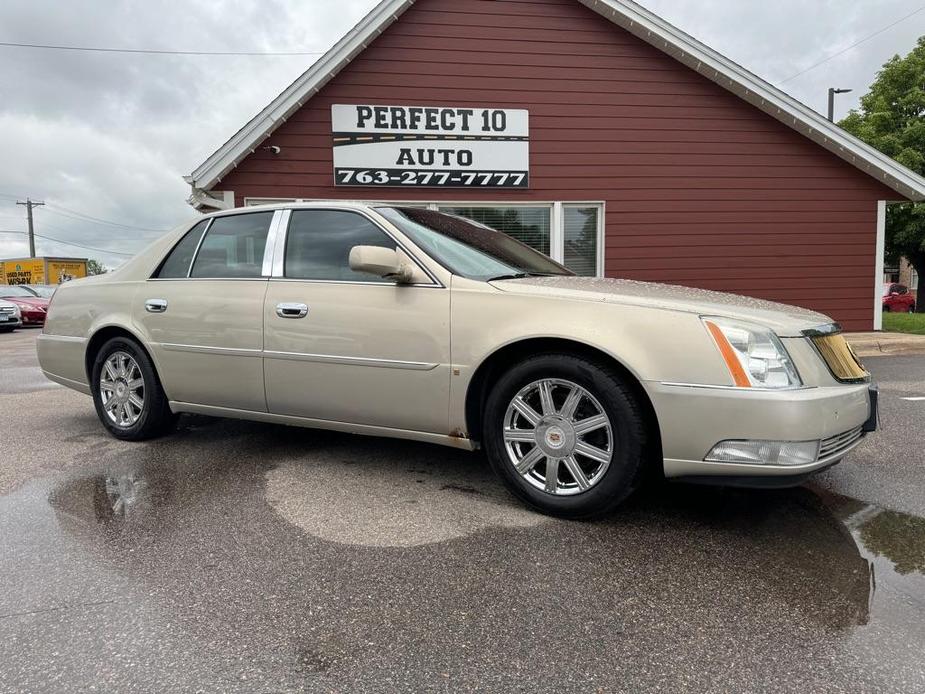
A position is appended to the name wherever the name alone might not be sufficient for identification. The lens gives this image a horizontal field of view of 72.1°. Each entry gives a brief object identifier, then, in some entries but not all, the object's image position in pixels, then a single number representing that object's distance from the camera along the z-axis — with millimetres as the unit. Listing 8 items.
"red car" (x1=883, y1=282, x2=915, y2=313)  26803
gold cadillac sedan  2619
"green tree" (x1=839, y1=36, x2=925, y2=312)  23328
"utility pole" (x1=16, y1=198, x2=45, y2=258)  48662
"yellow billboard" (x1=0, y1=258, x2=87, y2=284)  30844
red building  9055
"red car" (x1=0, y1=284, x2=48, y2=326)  18875
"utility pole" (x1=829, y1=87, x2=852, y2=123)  24266
